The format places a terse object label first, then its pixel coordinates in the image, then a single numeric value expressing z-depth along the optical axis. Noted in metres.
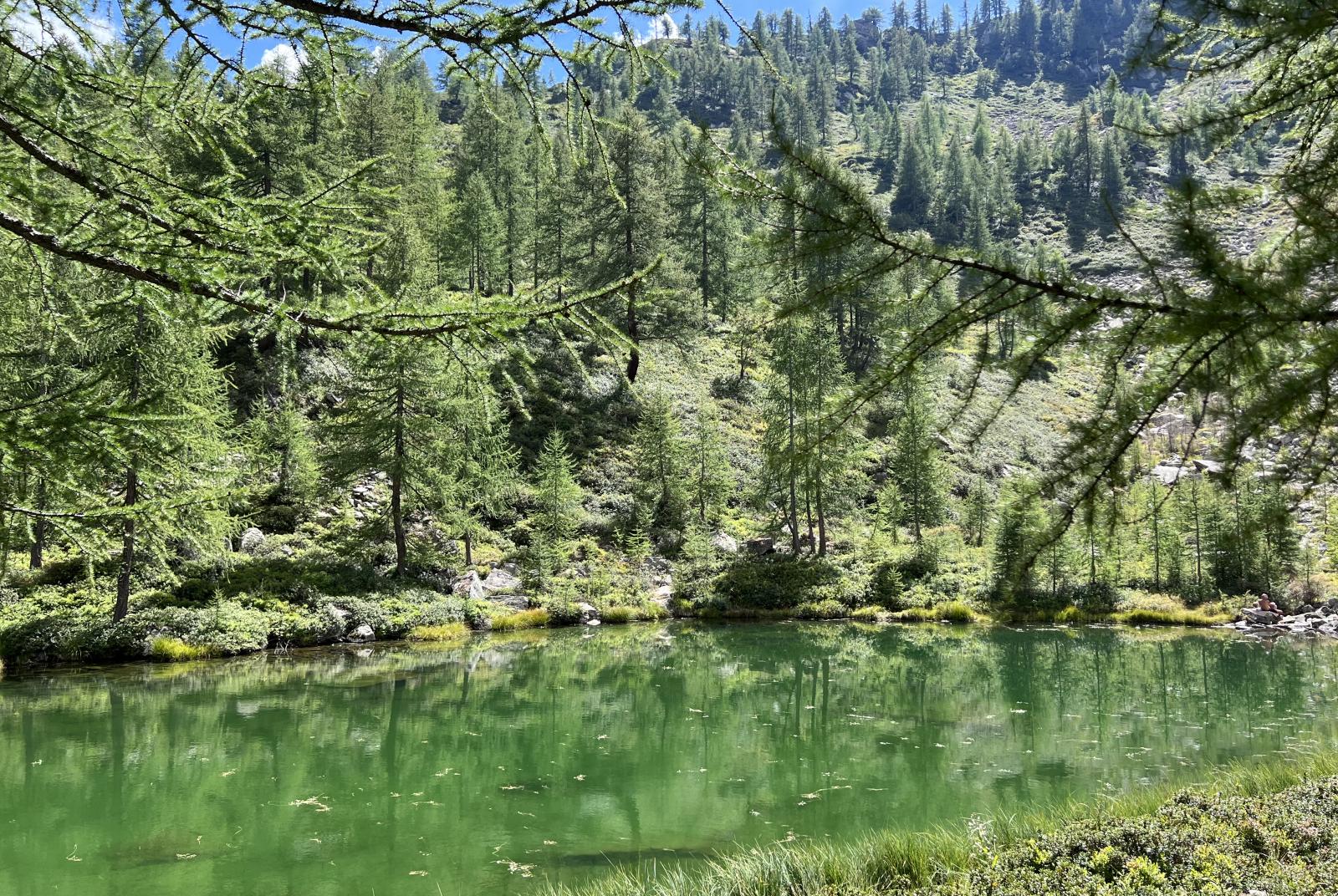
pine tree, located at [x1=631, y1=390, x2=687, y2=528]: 32.34
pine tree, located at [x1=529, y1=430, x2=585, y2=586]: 27.81
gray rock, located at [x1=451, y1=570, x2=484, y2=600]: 24.88
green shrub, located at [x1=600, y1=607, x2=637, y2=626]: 25.77
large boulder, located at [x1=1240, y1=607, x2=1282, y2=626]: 26.67
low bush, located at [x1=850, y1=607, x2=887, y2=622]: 27.09
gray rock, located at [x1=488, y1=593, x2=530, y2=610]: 25.09
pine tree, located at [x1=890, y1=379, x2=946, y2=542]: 31.72
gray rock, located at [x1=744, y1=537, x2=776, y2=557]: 30.67
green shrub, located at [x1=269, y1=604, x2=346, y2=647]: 19.78
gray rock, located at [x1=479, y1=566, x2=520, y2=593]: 25.83
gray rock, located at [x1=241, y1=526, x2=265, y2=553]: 23.59
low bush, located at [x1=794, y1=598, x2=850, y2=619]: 27.33
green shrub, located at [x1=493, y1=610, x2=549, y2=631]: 23.97
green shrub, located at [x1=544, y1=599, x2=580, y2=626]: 25.03
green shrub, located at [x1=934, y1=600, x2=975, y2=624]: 26.70
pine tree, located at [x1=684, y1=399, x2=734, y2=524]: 32.78
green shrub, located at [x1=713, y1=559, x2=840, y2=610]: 27.81
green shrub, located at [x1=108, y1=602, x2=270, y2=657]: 17.50
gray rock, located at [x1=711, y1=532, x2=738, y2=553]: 30.49
